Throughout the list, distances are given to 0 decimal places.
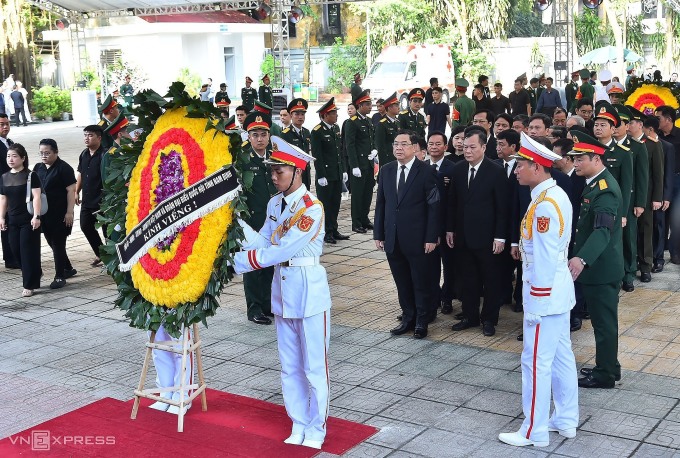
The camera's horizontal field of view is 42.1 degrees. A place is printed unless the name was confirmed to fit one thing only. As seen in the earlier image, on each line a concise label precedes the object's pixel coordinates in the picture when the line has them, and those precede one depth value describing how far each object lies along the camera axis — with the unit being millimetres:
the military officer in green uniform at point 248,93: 24267
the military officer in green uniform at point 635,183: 8805
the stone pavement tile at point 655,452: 5098
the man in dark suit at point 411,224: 7480
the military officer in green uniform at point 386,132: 12906
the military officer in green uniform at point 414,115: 13789
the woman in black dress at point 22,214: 9570
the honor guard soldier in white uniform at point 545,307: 5254
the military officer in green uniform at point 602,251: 5945
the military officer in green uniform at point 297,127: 11266
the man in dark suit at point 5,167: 10898
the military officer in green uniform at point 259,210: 8133
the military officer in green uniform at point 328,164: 11742
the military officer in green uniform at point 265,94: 24556
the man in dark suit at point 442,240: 7805
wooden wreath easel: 5656
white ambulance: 32875
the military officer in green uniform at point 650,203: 9461
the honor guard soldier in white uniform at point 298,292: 5367
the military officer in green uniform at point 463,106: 17080
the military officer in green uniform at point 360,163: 12352
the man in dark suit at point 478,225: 7527
